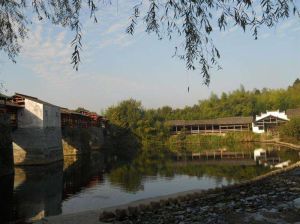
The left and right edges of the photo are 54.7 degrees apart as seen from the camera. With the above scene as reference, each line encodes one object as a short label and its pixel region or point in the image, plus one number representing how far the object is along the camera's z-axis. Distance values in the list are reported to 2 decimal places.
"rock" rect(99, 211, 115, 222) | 10.75
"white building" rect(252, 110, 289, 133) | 53.50
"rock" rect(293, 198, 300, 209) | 10.31
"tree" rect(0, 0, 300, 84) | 4.39
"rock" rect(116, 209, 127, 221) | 10.73
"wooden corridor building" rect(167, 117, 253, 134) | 55.25
